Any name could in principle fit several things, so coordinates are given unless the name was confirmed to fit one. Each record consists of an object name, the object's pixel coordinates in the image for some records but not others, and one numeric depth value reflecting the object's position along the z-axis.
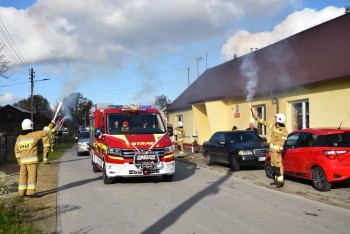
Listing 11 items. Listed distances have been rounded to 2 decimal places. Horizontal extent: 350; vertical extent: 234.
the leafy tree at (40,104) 105.54
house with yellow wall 14.98
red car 9.79
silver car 26.76
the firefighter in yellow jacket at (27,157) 9.90
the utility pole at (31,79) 42.21
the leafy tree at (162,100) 74.12
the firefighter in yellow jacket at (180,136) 22.08
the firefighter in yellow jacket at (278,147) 11.02
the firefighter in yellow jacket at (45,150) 20.78
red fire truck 11.50
